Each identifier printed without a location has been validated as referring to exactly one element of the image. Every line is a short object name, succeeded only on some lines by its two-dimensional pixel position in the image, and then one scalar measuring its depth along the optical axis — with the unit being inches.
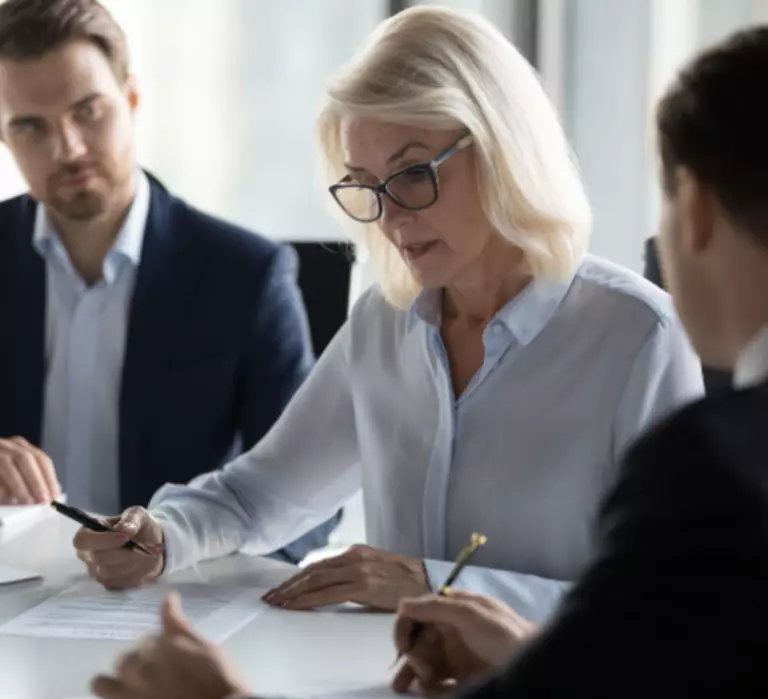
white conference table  92.5
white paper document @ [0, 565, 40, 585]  106.6
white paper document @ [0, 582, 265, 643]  98.6
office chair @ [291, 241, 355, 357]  133.1
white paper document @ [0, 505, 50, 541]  117.6
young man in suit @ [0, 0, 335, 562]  131.1
